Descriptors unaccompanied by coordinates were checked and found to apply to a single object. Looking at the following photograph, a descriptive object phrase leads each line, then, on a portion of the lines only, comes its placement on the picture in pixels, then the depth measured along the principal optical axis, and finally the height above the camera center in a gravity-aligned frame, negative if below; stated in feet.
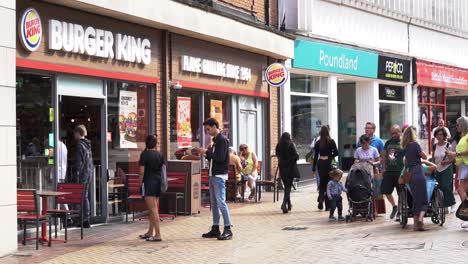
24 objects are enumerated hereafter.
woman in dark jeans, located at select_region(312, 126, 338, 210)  46.21 -0.56
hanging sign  58.90 +5.95
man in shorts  41.45 -1.00
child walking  42.32 -2.74
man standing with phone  35.58 -1.11
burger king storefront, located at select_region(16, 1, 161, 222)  36.63 +3.26
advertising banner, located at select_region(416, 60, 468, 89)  90.63 +9.28
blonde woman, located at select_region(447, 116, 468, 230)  37.47 -0.89
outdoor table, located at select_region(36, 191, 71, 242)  32.78 -2.52
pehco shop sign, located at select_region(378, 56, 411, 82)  81.64 +8.95
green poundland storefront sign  67.13 +8.75
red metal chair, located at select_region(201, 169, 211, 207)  50.02 -2.18
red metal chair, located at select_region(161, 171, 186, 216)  44.98 -2.38
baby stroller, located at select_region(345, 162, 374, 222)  40.91 -2.44
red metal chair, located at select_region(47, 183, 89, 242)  35.06 -2.35
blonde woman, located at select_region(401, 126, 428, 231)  36.70 -1.58
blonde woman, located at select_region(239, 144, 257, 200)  53.83 -1.41
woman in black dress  35.06 -1.50
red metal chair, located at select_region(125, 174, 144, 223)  42.55 -2.24
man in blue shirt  44.34 +0.30
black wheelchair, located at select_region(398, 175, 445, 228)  37.88 -3.01
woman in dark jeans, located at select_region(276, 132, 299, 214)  46.83 -0.92
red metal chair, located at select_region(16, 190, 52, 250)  32.40 -2.62
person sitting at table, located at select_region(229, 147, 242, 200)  51.80 -1.12
